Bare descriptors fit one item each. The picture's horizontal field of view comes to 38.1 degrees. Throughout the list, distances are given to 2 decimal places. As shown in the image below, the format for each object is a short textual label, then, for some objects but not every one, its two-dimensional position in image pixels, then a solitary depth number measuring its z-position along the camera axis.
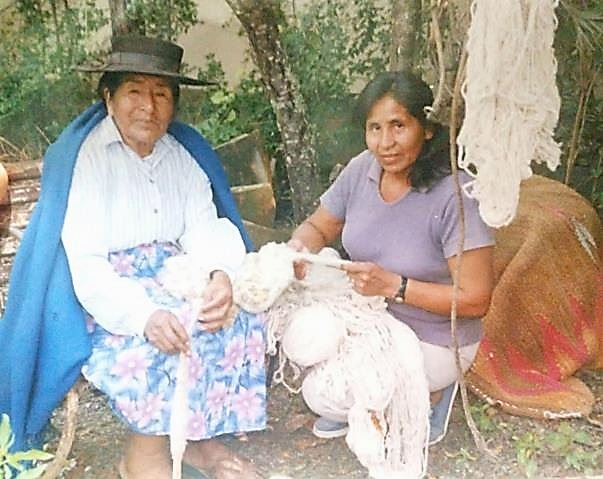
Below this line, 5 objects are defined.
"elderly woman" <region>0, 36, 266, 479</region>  2.33
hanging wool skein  1.92
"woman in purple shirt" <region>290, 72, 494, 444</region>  2.46
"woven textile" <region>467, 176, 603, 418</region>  3.06
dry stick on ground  2.36
